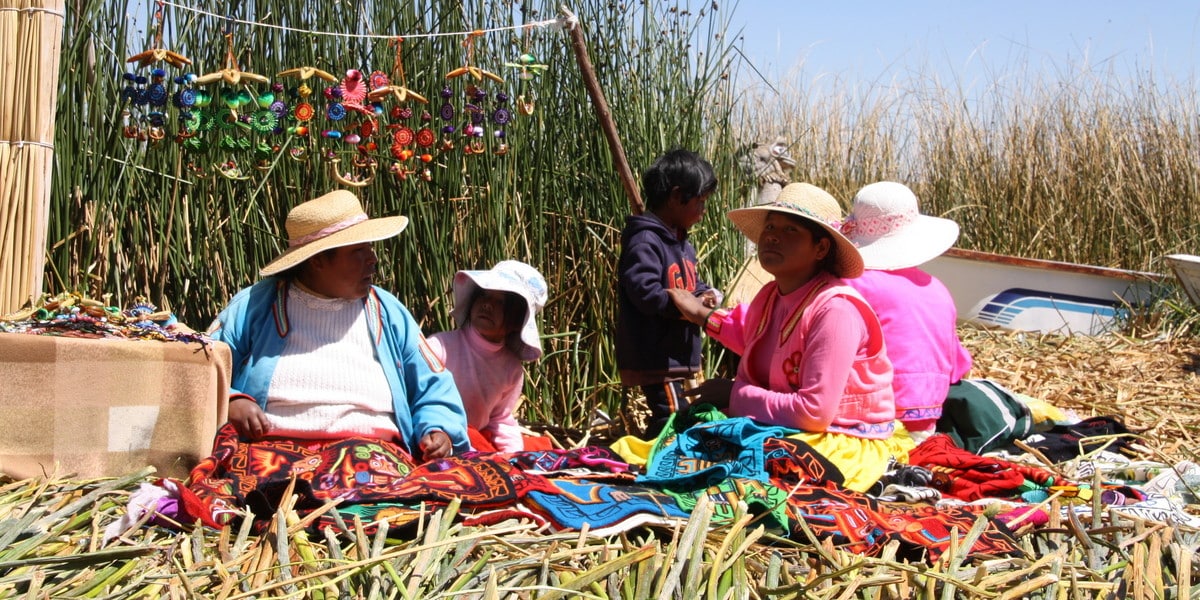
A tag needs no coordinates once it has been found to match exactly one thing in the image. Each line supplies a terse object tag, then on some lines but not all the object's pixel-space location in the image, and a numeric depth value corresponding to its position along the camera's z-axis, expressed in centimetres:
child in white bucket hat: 357
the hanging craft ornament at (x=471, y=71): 368
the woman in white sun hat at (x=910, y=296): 363
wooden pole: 396
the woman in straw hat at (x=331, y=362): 299
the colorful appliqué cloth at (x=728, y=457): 293
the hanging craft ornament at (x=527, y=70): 389
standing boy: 386
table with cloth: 269
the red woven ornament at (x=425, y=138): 371
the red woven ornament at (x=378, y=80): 357
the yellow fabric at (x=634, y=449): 332
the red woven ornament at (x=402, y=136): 369
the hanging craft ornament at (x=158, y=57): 324
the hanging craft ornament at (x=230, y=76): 332
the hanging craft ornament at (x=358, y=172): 356
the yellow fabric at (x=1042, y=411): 408
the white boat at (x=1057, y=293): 664
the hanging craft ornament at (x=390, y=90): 351
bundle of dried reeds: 312
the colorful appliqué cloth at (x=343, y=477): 256
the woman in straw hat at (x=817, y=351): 312
